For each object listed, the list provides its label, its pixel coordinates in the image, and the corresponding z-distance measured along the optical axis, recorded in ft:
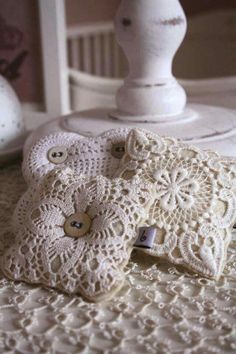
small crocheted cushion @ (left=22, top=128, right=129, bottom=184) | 2.08
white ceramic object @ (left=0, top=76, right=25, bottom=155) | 2.75
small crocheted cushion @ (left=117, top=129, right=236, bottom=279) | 1.70
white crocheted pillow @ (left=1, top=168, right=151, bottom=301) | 1.59
